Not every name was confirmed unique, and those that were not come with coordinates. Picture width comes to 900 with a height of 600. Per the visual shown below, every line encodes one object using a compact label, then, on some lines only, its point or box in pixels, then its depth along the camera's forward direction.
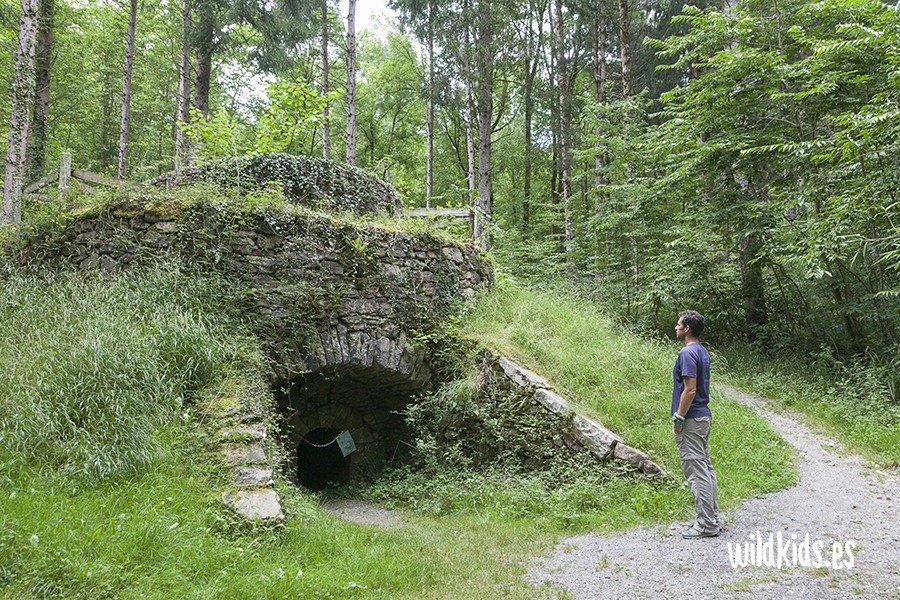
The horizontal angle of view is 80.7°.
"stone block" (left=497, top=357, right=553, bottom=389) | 6.67
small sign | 8.27
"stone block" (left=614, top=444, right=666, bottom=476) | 5.40
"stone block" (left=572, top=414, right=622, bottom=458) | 5.75
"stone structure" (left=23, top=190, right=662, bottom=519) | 6.46
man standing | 4.01
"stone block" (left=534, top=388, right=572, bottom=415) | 6.29
